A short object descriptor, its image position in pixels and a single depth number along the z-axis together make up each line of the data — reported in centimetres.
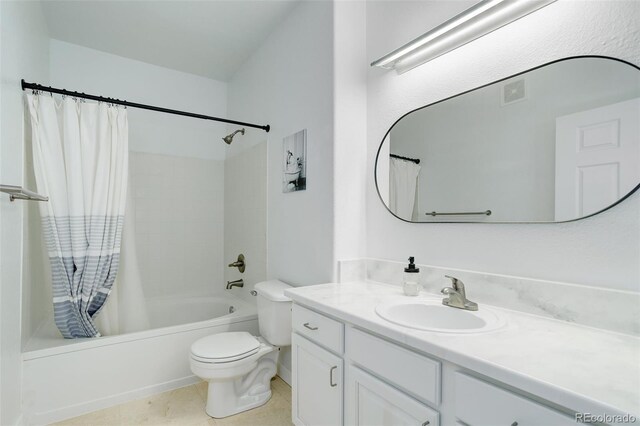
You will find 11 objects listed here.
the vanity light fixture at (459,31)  122
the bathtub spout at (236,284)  286
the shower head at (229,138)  283
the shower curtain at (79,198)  186
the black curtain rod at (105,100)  176
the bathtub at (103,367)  174
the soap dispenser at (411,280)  147
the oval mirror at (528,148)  103
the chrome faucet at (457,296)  127
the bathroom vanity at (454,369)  69
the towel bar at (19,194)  126
